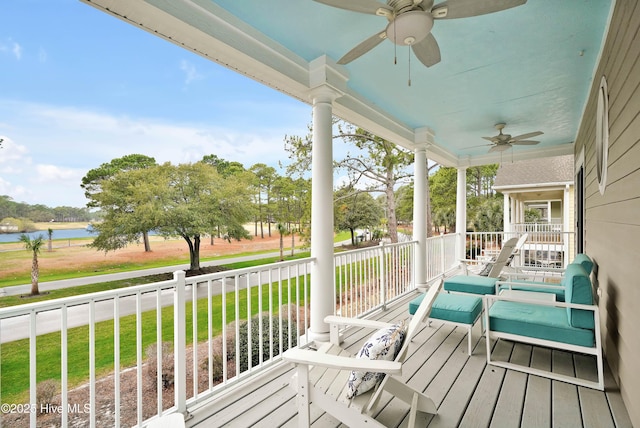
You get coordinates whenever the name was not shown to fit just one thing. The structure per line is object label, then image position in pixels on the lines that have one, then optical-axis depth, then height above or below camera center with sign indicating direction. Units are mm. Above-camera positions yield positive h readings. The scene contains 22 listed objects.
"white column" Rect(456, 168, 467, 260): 7547 +115
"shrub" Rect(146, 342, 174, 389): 5125 -2855
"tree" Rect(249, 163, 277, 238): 12836 +1108
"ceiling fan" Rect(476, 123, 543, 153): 4777 +1204
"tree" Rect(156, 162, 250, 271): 10172 +502
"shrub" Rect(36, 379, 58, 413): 4377 -2779
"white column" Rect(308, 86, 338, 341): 3209 +8
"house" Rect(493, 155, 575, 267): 9406 +896
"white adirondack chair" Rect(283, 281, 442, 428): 1585 -1027
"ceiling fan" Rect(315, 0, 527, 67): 1752 +1245
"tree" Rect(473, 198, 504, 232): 17031 -163
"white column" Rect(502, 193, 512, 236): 11195 +118
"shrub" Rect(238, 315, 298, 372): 4109 -1858
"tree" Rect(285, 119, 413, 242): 11617 +2099
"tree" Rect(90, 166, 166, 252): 8969 +284
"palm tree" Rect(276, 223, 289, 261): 13299 -671
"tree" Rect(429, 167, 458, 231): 19500 +1300
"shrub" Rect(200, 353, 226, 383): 5094 -2617
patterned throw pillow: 1693 -809
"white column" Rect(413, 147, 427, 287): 5496 -133
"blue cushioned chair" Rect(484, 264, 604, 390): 2309 -932
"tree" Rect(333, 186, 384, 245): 12865 +160
